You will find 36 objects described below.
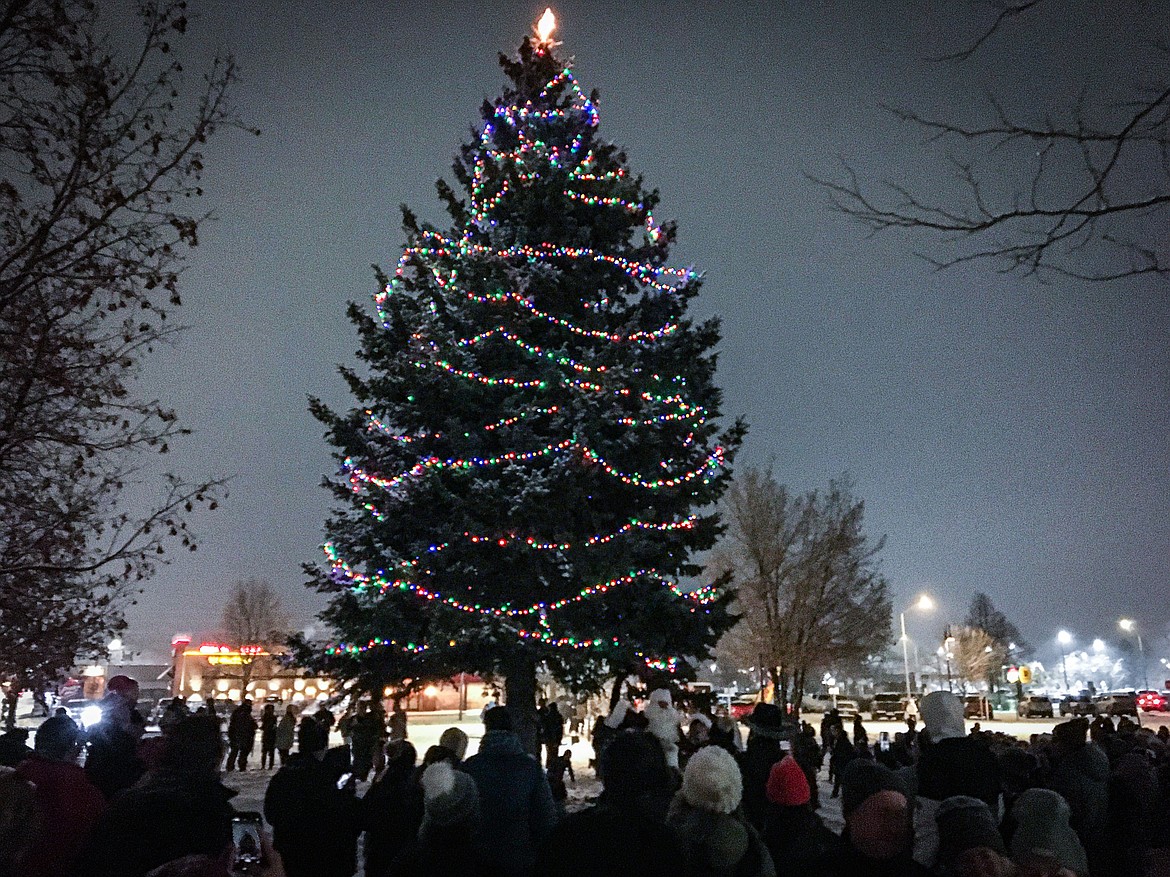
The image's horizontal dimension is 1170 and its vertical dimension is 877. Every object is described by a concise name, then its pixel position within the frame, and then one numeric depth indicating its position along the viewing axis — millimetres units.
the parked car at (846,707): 50156
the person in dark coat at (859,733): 16884
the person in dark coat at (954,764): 5855
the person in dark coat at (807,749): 9834
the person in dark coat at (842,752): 15734
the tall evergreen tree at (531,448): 17688
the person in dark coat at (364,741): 17531
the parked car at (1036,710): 49312
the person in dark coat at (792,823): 4730
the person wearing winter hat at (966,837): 3375
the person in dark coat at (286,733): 20094
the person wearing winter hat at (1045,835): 3607
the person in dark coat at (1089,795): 6844
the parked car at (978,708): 47094
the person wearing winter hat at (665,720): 10812
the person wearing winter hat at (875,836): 3596
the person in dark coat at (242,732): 21250
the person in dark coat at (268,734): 22484
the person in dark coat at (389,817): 6434
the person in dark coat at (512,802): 5312
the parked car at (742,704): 46450
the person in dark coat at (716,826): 4277
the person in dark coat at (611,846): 3221
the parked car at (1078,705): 52281
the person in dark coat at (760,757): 8234
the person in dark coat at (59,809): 4223
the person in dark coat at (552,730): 18156
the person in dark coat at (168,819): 3465
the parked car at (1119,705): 45688
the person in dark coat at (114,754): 7293
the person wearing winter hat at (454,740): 6898
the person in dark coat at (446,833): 4039
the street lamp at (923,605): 44034
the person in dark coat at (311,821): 6129
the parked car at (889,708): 43688
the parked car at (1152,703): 52625
